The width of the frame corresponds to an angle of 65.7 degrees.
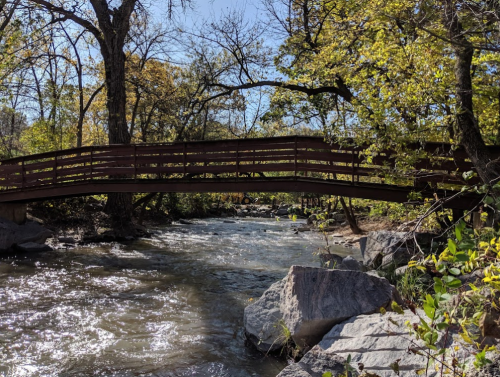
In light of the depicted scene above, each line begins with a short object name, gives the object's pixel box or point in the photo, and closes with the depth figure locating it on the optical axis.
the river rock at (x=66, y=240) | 12.43
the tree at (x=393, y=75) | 6.07
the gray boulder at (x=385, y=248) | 7.25
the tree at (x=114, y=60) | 13.94
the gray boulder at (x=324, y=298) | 4.20
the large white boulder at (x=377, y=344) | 3.00
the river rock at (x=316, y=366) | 3.36
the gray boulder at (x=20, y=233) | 10.91
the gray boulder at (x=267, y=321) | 4.59
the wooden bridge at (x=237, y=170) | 8.23
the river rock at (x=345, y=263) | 7.29
